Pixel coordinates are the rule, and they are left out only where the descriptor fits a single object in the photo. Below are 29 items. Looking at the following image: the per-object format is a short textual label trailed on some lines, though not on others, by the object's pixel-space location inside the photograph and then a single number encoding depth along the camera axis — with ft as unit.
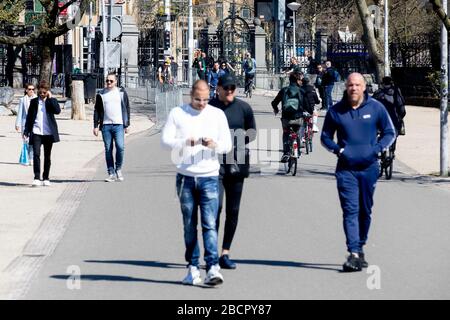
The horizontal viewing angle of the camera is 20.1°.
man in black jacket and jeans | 65.05
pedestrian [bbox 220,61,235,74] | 152.97
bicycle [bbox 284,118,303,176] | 68.74
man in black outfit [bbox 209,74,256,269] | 36.88
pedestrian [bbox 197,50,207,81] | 165.76
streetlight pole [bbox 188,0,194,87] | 203.33
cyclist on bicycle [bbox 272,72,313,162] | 69.41
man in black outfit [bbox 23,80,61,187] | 63.16
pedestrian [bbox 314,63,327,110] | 133.59
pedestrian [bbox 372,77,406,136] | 65.87
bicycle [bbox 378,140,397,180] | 67.05
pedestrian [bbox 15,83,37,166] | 73.41
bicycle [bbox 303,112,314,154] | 81.74
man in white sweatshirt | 34.09
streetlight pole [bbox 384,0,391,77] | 136.31
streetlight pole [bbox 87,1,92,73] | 214.53
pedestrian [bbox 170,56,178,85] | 200.39
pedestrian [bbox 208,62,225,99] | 149.43
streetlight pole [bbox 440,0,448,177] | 69.82
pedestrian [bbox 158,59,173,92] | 183.73
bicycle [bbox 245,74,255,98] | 156.72
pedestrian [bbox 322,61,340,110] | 129.39
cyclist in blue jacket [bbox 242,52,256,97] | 156.87
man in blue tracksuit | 37.04
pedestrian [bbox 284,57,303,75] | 172.96
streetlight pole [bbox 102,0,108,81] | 114.51
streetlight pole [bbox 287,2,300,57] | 190.51
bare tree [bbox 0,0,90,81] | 134.62
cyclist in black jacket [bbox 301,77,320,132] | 74.22
